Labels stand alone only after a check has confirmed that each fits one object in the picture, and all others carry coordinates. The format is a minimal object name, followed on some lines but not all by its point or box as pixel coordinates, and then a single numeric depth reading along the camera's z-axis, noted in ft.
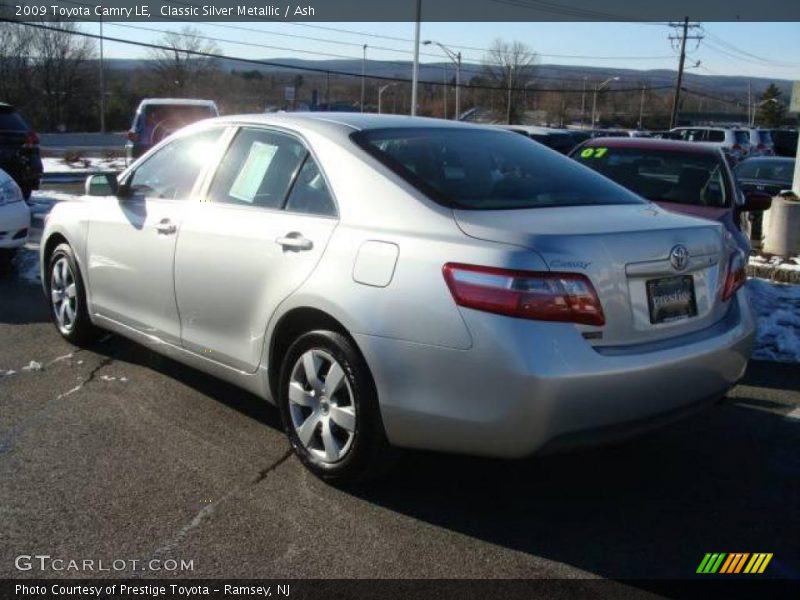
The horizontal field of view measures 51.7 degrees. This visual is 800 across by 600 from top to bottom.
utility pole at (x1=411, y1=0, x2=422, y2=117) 117.70
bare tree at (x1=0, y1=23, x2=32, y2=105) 219.20
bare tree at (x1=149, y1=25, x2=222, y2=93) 234.99
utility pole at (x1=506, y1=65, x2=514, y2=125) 234.62
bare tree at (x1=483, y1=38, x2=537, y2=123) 263.00
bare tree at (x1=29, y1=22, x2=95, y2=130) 225.56
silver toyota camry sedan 9.95
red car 22.57
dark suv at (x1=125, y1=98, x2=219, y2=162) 51.78
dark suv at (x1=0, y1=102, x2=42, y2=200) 40.03
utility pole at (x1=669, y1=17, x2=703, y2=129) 171.32
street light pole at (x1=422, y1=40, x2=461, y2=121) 153.23
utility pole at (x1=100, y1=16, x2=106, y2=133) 176.45
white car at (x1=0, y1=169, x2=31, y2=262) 25.72
